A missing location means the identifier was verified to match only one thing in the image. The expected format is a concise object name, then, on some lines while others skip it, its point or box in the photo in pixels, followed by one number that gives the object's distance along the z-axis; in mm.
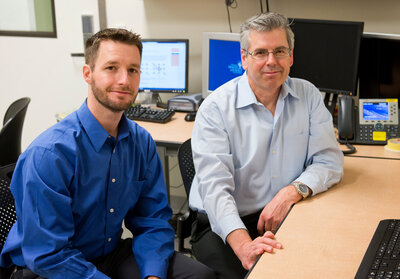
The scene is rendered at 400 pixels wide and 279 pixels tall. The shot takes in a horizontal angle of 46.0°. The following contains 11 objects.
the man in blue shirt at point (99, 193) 1381
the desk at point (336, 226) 1241
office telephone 2369
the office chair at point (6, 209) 1565
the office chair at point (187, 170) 1881
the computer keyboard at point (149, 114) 2799
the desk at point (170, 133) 2455
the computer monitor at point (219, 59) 2850
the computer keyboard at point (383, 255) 1175
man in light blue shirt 1729
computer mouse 2822
